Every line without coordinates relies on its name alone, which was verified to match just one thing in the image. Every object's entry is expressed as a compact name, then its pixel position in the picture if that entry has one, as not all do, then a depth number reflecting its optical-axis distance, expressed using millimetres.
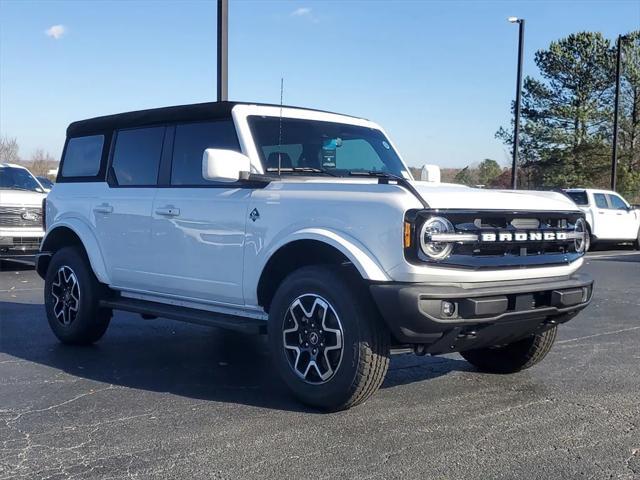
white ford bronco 4359
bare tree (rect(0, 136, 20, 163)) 43062
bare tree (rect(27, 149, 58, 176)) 47219
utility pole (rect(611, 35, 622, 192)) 27219
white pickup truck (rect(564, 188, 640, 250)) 19328
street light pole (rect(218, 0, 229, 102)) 10992
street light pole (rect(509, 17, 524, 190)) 22394
